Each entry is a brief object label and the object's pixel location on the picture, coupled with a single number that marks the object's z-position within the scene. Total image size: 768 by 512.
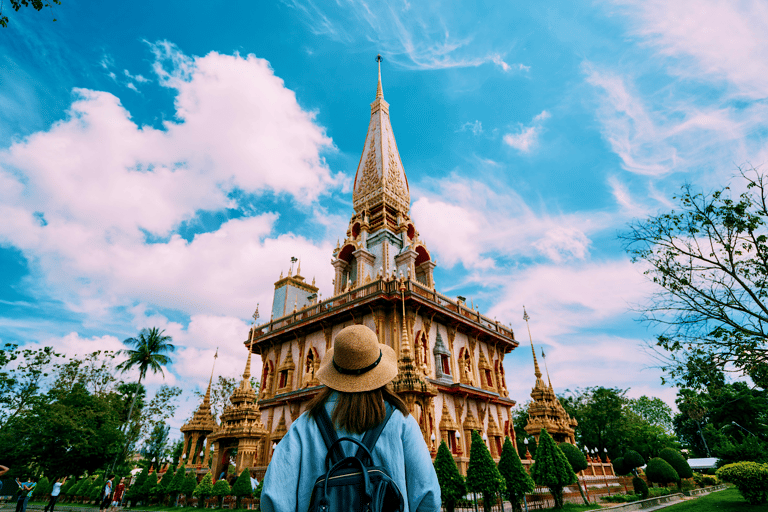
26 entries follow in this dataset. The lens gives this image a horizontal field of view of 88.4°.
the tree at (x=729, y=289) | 11.34
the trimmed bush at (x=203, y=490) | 15.84
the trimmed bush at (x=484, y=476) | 12.02
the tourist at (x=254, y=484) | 15.63
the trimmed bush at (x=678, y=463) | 22.82
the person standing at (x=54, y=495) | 14.82
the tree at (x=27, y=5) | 7.93
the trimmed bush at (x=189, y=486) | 17.25
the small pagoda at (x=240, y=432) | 16.80
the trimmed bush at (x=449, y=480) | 11.63
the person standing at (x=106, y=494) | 16.69
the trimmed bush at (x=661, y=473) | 20.52
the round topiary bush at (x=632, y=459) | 24.92
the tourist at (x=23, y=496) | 14.05
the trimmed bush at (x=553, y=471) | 13.82
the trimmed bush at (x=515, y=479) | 12.75
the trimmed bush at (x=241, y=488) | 15.12
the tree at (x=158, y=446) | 41.66
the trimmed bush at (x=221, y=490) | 15.48
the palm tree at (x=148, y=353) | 37.22
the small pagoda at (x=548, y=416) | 22.55
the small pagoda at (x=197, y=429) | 22.88
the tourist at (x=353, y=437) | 2.33
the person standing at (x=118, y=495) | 18.15
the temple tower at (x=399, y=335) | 20.22
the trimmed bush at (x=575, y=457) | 19.13
